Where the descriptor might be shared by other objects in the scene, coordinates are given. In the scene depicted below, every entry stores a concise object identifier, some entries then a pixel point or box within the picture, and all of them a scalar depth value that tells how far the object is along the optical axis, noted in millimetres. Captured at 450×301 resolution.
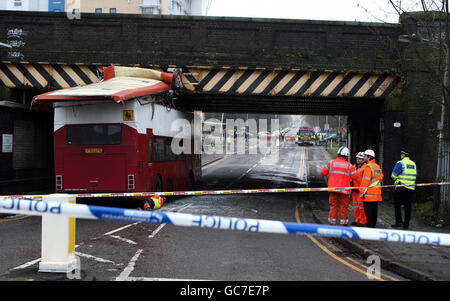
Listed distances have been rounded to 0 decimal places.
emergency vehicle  74375
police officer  11234
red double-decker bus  12500
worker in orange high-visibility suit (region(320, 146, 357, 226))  11102
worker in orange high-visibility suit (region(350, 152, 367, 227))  11430
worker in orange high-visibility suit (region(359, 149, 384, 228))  10930
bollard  6172
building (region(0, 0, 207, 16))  59978
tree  11555
